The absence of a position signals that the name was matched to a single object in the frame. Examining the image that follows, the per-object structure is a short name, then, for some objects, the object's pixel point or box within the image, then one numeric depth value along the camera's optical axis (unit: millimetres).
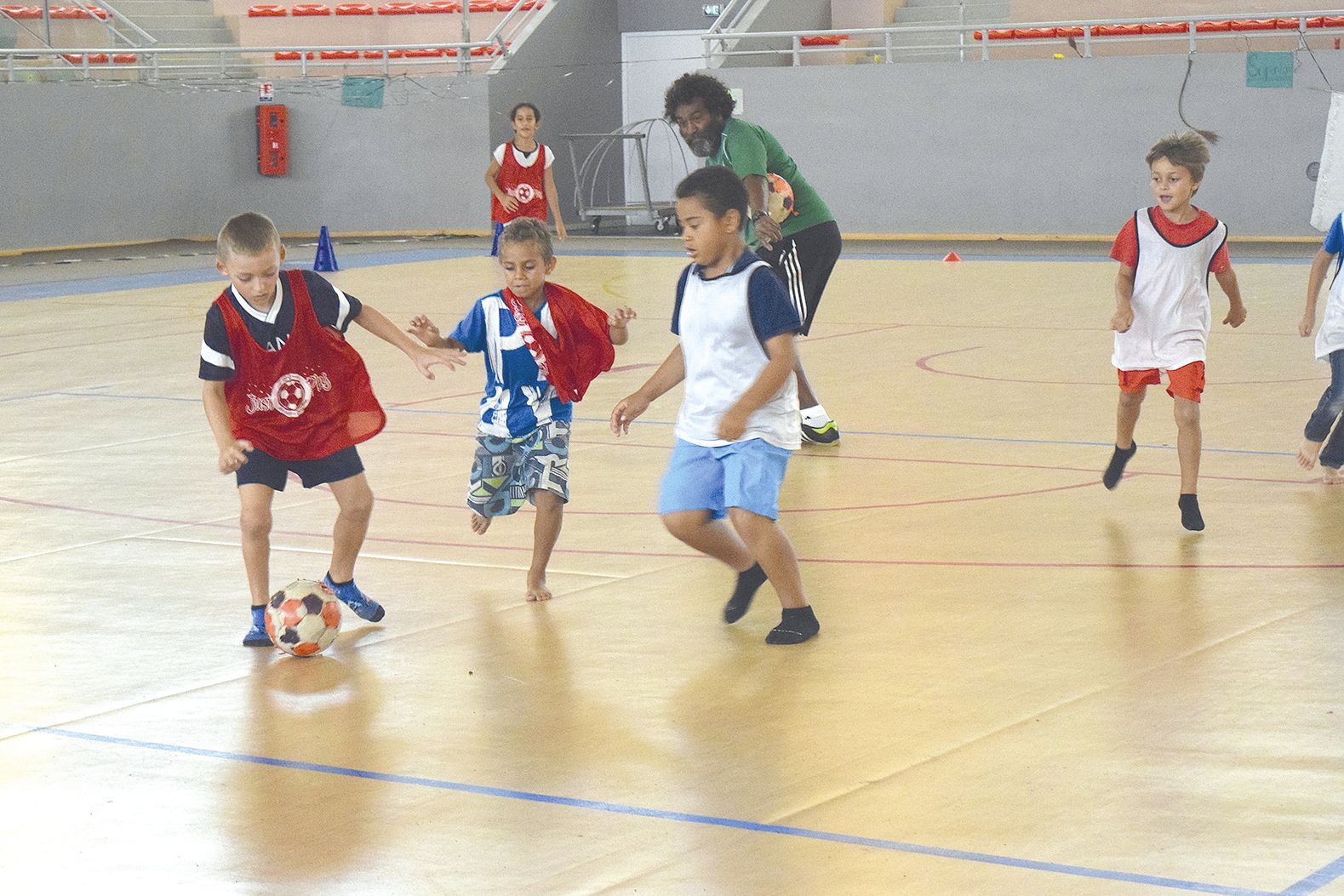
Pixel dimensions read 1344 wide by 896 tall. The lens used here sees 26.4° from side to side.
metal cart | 42180
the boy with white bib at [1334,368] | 12149
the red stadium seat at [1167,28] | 38714
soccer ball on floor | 8585
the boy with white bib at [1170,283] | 11405
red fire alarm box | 43237
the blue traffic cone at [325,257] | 32736
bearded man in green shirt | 13286
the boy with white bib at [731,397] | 8658
